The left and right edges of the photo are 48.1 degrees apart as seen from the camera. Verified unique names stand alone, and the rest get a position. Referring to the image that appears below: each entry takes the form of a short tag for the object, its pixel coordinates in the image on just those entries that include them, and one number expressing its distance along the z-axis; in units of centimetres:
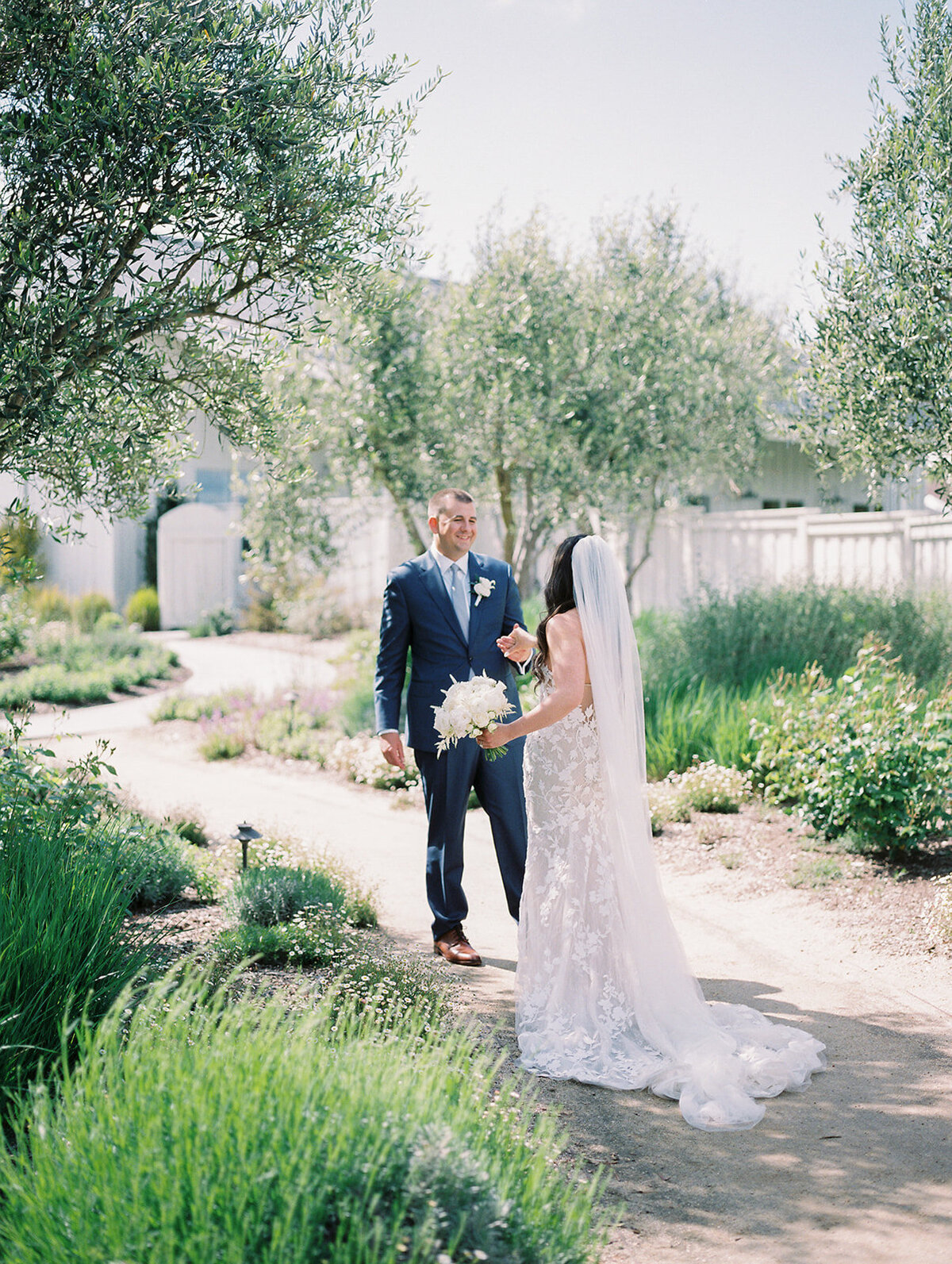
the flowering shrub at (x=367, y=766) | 952
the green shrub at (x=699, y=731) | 838
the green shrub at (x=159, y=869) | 564
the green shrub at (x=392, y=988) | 400
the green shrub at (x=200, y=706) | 1280
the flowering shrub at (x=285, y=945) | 480
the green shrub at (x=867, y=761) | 630
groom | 534
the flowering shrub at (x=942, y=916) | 544
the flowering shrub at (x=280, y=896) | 535
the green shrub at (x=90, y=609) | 1990
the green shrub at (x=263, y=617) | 2070
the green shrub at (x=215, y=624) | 2098
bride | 418
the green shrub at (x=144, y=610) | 2186
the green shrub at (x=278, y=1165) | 212
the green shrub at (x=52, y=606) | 1973
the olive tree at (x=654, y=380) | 1077
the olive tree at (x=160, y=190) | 436
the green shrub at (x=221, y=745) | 1134
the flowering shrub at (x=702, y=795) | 786
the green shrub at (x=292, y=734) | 1106
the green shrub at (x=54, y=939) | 329
